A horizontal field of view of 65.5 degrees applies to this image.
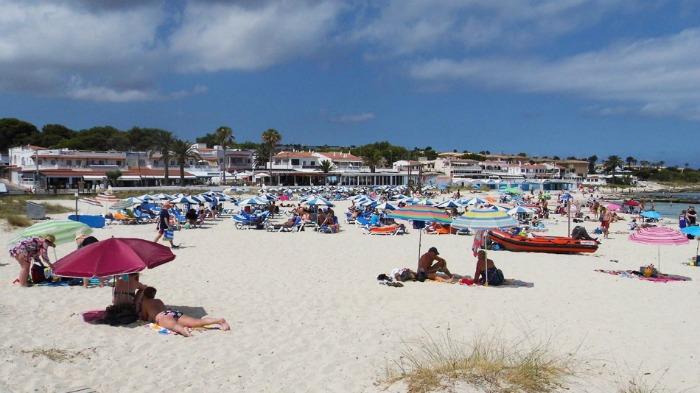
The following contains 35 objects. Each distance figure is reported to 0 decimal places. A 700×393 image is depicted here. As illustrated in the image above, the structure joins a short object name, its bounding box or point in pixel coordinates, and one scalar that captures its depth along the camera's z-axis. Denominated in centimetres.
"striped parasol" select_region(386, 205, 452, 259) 1109
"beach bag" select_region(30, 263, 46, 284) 906
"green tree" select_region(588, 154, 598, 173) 14669
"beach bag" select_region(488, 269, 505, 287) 1017
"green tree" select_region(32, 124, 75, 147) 7700
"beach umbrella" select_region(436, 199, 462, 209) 2770
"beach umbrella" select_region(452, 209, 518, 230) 1038
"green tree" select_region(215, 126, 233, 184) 7012
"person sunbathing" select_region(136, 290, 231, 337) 679
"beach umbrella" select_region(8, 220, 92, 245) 869
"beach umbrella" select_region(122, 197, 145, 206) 2255
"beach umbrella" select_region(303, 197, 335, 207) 2370
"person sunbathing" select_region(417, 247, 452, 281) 1043
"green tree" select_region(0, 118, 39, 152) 7688
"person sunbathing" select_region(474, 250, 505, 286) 1012
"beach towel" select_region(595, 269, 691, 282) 1122
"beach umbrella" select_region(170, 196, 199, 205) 2575
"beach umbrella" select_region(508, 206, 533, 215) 2602
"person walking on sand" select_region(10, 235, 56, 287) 882
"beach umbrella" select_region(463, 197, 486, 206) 2919
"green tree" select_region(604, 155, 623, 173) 12479
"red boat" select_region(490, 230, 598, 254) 1531
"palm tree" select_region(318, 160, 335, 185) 7475
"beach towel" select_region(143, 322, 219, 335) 671
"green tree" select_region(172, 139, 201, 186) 5903
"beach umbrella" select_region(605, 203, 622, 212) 2740
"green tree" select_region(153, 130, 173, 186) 5894
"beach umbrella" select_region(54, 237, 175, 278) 659
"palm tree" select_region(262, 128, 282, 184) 7100
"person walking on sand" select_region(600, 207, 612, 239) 2098
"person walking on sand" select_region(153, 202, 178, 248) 1441
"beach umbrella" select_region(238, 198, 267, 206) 2522
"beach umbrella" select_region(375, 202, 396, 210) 2276
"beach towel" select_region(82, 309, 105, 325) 707
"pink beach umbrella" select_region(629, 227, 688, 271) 1104
